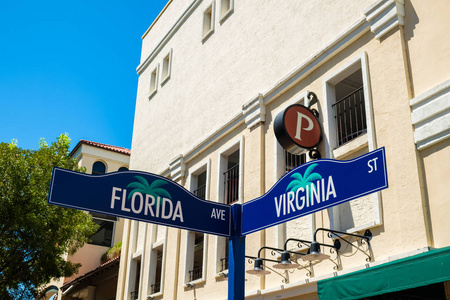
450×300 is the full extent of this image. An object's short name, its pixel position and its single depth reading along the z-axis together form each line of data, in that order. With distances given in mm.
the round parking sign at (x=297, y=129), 9859
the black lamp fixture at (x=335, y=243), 7285
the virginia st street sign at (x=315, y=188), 5020
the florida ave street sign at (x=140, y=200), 5500
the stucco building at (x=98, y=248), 24250
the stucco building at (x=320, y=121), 7883
